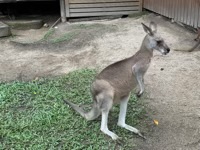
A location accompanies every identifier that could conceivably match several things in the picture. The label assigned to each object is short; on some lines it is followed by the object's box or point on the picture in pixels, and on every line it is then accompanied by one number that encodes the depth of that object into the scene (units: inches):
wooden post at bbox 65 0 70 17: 340.7
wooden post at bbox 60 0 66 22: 340.2
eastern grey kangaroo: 131.6
